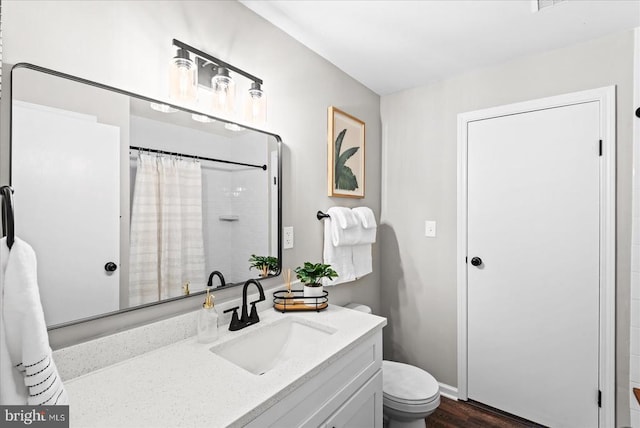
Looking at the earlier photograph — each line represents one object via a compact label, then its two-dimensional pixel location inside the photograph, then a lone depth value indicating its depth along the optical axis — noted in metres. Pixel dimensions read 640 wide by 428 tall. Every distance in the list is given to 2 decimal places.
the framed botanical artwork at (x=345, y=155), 1.97
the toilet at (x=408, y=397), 1.54
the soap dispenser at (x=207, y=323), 1.16
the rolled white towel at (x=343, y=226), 1.89
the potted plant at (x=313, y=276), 1.56
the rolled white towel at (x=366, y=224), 2.05
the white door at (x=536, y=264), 1.77
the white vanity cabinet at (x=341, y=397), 0.92
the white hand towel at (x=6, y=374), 0.58
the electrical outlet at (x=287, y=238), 1.68
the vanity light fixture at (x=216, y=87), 1.17
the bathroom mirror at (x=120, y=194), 0.89
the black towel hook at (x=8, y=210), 0.59
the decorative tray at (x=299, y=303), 1.53
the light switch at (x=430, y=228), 2.29
